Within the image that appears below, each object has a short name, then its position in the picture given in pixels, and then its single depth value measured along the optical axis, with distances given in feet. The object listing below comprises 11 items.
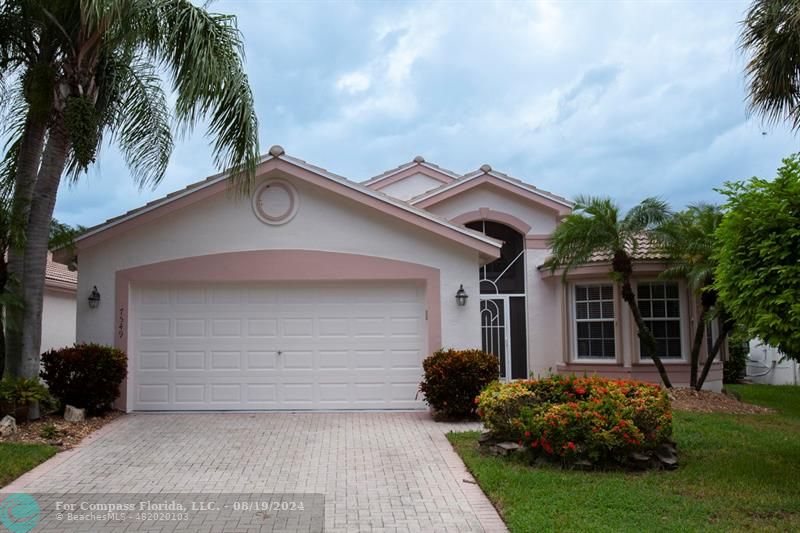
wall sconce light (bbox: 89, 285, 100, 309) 39.80
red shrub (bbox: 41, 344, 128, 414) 36.04
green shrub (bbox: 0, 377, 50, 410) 31.99
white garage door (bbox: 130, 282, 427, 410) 39.93
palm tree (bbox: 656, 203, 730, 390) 45.03
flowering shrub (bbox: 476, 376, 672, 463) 25.38
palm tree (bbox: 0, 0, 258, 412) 32.71
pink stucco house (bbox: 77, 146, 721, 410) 39.81
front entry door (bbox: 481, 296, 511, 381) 55.01
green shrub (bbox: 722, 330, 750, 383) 71.92
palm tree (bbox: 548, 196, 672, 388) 45.80
